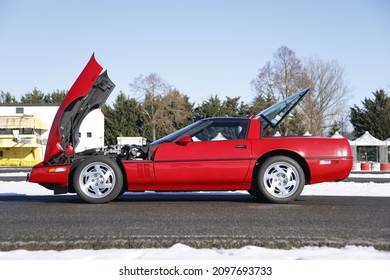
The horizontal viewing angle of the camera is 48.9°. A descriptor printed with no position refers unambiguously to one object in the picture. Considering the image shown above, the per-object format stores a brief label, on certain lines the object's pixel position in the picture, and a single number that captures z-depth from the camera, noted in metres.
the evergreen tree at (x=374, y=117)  53.59
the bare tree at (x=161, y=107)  49.72
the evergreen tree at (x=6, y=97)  68.62
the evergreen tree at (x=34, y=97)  67.25
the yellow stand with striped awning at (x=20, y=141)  45.78
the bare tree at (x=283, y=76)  41.00
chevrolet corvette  5.72
